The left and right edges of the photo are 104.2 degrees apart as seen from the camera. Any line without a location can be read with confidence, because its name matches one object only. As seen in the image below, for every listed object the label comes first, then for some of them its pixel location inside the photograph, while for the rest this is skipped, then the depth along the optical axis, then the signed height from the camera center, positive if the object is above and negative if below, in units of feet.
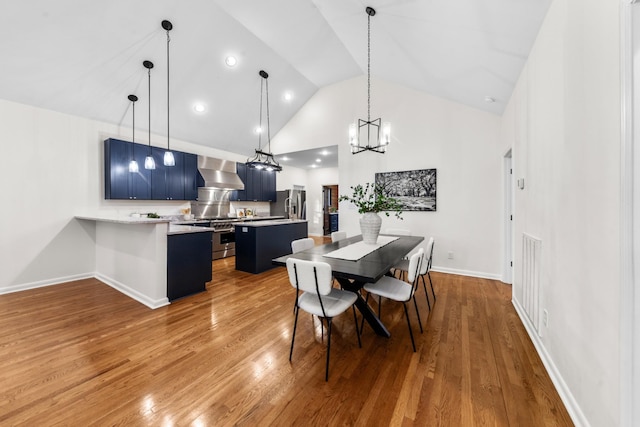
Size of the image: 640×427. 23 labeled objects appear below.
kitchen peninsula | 9.71 -2.15
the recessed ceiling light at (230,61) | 13.40 +8.13
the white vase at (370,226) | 9.44 -0.60
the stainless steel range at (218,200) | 18.02 +0.73
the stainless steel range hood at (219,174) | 18.16 +2.78
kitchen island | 14.19 -2.06
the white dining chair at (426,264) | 8.16 -1.84
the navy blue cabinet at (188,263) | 10.12 -2.32
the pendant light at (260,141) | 13.00 +5.78
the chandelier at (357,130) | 9.71 +3.13
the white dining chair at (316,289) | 5.75 -1.91
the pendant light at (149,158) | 10.75 +2.26
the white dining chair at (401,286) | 6.98 -2.32
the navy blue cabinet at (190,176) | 17.19 +2.35
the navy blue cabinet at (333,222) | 29.99 -1.44
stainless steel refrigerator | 24.84 +0.60
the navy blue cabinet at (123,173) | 13.58 +2.07
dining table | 6.03 -1.43
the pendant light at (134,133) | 12.21 +4.57
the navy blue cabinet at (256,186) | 21.25 +2.24
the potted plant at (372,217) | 9.41 -0.25
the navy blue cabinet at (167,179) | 15.43 +1.99
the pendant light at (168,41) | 9.69 +4.91
